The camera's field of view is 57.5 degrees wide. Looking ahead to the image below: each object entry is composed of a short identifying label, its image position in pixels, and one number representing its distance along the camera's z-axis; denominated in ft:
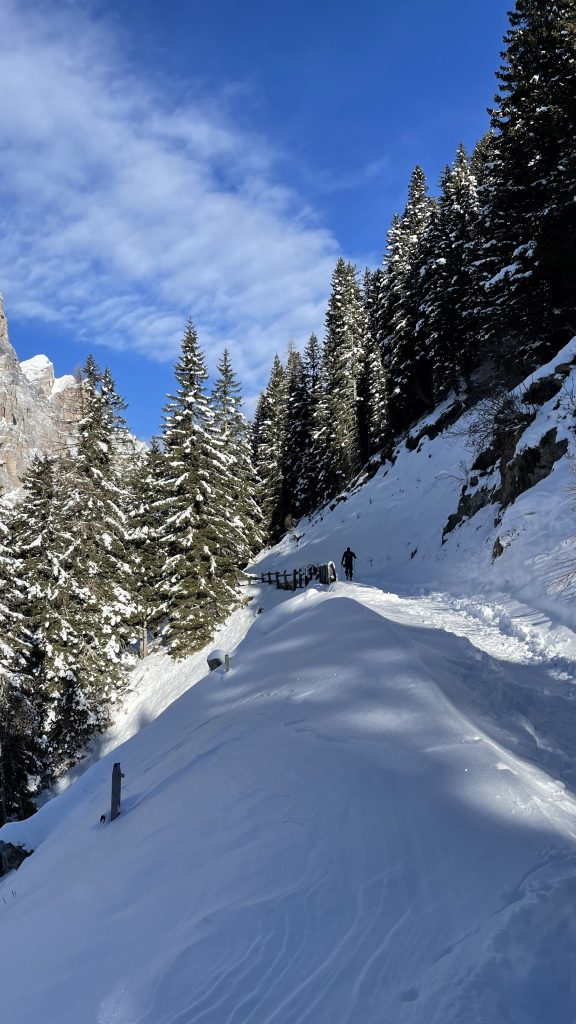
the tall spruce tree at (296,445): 169.58
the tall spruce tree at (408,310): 125.80
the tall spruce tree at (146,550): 92.71
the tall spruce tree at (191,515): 77.36
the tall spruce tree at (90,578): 74.38
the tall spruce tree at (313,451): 155.63
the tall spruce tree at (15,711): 64.18
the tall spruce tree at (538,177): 61.52
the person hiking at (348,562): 79.46
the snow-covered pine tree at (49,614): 72.54
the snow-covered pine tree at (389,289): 140.26
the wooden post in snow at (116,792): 23.67
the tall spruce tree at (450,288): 109.70
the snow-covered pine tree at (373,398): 138.92
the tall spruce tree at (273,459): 166.20
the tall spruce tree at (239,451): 117.91
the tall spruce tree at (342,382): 144.05
